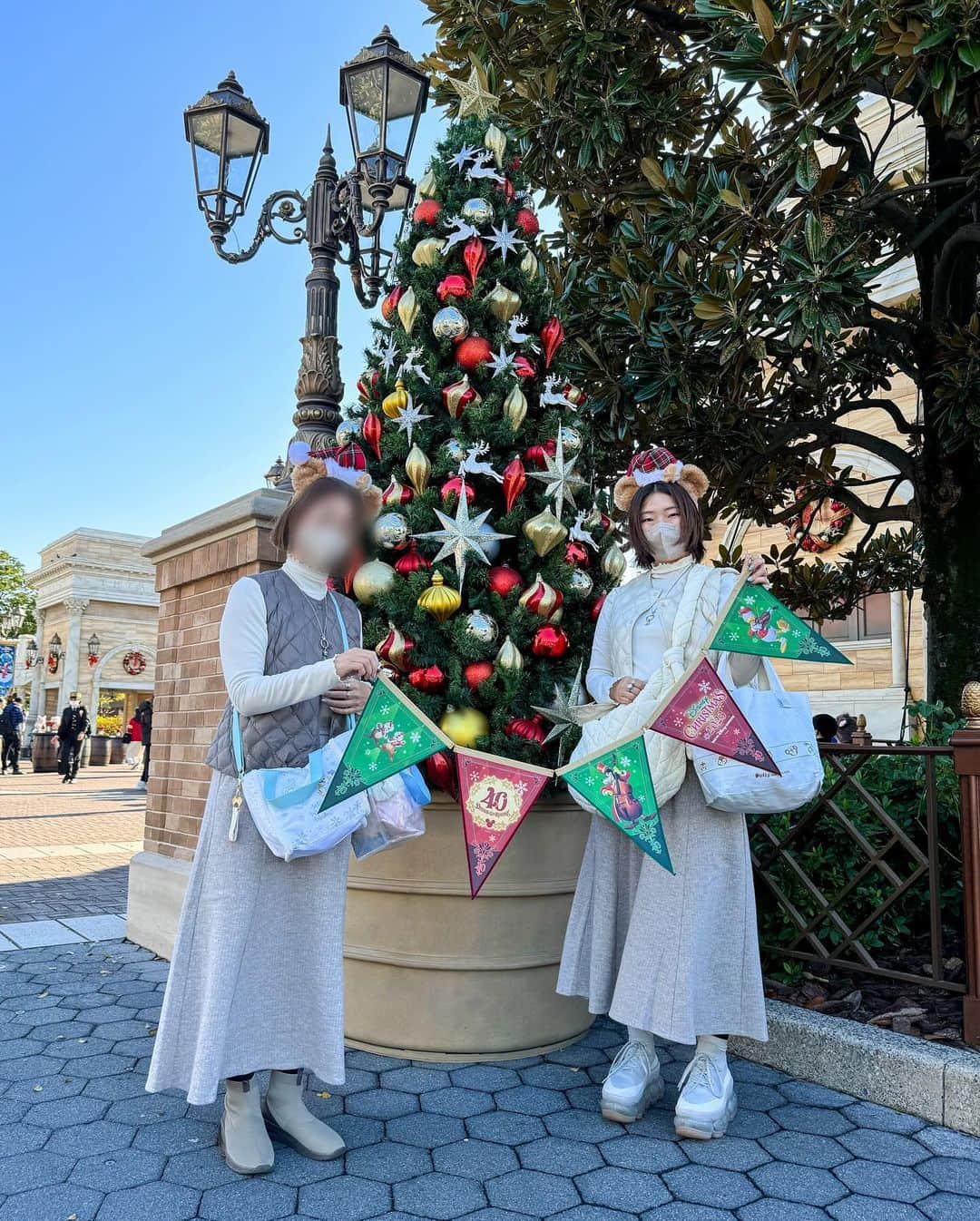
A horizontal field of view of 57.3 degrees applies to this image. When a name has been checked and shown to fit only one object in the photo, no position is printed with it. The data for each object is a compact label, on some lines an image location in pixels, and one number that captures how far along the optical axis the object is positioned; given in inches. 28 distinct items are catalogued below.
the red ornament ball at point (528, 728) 142.6
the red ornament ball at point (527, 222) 165.3
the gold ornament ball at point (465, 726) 140.8
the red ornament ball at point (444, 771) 140.9
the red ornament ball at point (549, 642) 145.5
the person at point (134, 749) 1181.1
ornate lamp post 222.5
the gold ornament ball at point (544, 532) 147.4
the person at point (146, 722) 765.9
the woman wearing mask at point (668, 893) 116.0
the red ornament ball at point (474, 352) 155.9
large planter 142.2
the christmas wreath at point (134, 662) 1943.9
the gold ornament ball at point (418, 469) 149.4
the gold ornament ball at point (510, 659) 141.0
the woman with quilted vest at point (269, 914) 104.6
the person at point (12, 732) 985.5
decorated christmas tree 143.4
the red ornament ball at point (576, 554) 154.2
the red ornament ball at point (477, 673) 141.5
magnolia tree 152.8
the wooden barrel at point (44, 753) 1058.7
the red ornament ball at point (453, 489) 147.3
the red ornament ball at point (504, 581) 146.9
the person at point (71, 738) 879.1
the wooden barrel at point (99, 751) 1245.7
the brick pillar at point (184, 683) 185.3
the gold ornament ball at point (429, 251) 160.7
